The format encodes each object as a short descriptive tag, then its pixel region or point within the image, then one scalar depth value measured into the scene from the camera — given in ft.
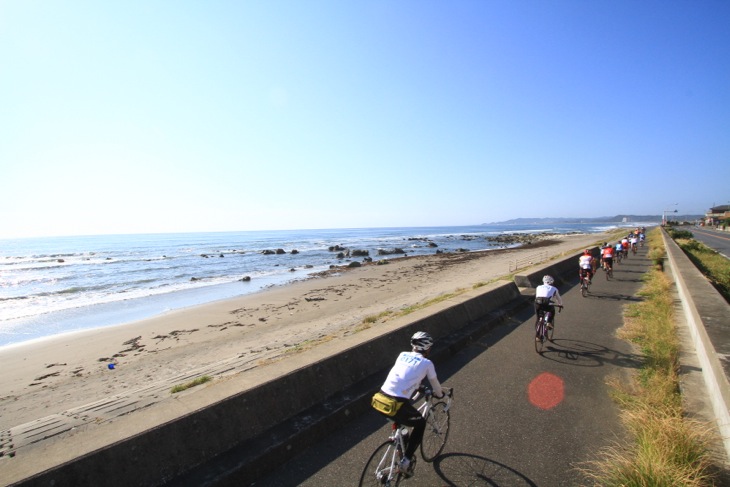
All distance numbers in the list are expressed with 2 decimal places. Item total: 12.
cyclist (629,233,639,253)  96.14
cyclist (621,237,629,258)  81.95
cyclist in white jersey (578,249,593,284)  44.52
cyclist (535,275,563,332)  26.30
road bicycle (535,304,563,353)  25.71
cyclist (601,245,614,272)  55.93
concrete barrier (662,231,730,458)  12.54
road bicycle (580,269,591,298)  44.35
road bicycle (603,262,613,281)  55.83
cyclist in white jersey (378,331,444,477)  11.80
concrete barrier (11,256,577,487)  10.37
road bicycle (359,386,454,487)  11.73
